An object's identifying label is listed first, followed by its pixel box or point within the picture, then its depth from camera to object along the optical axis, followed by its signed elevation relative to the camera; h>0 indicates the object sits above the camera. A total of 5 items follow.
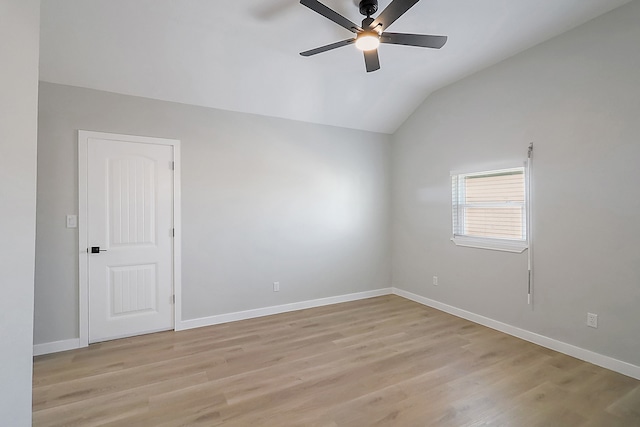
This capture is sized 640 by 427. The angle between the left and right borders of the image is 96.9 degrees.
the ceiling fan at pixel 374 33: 1.92 +1.37
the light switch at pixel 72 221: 2.88 -0.07
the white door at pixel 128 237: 2.99 -0.25
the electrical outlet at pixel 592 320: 2.55 -0.96
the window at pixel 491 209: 3.18 +0.06
